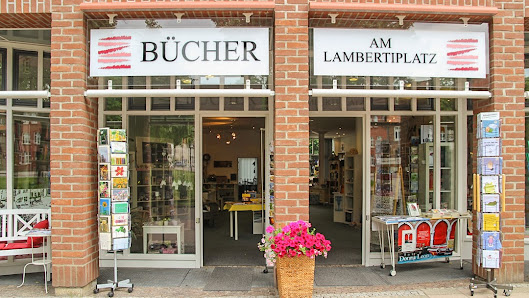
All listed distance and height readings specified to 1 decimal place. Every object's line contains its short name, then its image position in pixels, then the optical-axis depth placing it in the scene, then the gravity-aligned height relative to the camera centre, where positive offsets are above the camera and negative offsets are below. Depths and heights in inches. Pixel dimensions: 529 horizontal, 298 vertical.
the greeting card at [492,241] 203.3 -43.0
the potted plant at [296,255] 182.4 -45.2
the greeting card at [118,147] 206.4 +4.6
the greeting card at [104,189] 205.2 -16.9
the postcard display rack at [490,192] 202.8 -18.4
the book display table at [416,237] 247.0 -50.7
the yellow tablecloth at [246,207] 351.8 -45.0
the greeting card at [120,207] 206.5 -26.5
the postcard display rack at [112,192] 205.2 -18.4
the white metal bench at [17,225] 229.3 -40.8
